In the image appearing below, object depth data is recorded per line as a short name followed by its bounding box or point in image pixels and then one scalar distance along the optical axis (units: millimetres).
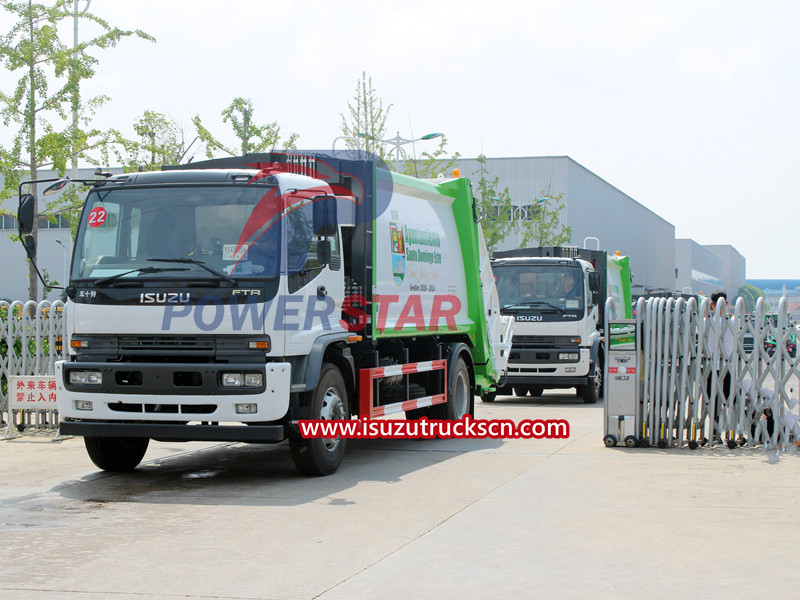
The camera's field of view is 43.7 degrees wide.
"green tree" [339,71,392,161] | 34094
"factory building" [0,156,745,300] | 54781
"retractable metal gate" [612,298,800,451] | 10734
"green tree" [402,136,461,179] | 35500
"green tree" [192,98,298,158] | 31891
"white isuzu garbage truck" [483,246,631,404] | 18516
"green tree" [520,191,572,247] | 46438
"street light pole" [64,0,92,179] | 20406
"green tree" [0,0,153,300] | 20031
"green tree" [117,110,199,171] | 30750
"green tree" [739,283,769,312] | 164625
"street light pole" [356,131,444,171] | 28433
